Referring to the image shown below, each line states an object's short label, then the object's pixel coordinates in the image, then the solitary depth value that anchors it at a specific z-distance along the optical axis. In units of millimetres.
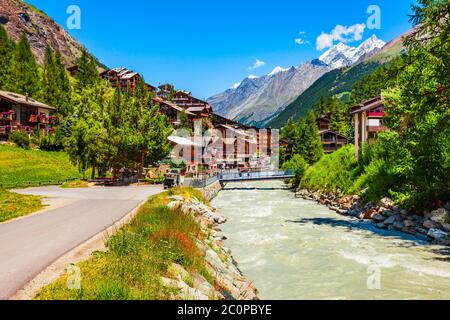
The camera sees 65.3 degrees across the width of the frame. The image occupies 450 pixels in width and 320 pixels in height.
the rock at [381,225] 25362
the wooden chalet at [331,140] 100562
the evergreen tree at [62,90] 84125
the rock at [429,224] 22056
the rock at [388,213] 27245
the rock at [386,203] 28408
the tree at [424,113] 21047
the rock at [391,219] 25384
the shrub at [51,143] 59719
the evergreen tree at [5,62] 77938
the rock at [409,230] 22911
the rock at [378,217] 27094
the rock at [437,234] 20047
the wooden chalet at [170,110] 112000
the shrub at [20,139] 56397
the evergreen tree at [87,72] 110250
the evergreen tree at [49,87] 82875
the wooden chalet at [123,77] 134375
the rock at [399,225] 24156
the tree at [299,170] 59812
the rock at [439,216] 22048
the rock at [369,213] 28975
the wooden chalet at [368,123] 52625
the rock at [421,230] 21920
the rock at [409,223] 23734
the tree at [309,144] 77250
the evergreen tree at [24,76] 79625
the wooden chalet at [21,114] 61409
